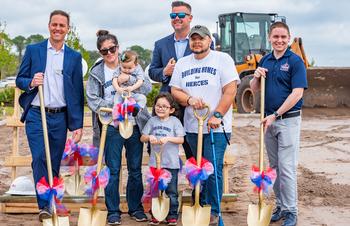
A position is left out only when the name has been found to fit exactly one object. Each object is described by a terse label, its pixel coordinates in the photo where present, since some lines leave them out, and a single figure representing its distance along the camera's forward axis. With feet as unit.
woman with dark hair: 20.35
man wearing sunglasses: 20.65
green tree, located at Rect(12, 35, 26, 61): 263.78
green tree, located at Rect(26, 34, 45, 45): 244.48
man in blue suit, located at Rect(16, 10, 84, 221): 20.01
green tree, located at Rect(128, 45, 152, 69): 182.44
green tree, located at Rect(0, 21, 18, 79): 124.51
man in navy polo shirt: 19.81
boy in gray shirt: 20.22
